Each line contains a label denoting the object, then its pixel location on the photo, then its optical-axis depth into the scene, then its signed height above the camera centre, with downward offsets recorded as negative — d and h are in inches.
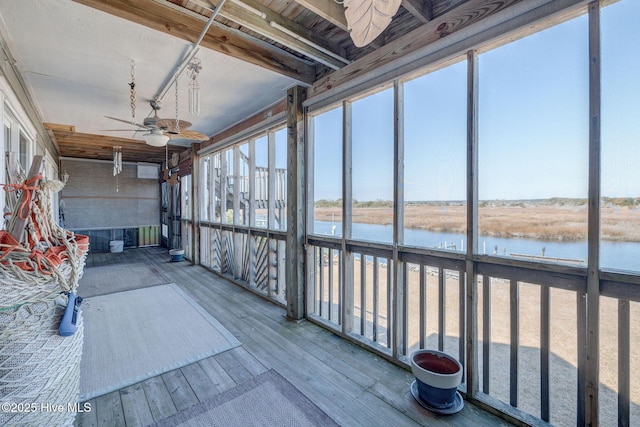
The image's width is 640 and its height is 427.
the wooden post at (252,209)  174.6 +1.5
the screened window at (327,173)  118.1 +16.9
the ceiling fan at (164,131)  120.8 +36.8
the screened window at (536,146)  61.9 +15.5
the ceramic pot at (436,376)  71.1 -43.5
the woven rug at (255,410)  69.6 -51.9
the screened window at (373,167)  99.2 +16.4
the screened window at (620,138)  55.7 +14.5
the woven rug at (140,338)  89.1 -50.2
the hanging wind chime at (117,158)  265.0 +51.2
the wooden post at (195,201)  242.5 +9.3
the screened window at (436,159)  81.0 +16.0
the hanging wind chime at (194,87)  105.8 +48.4
